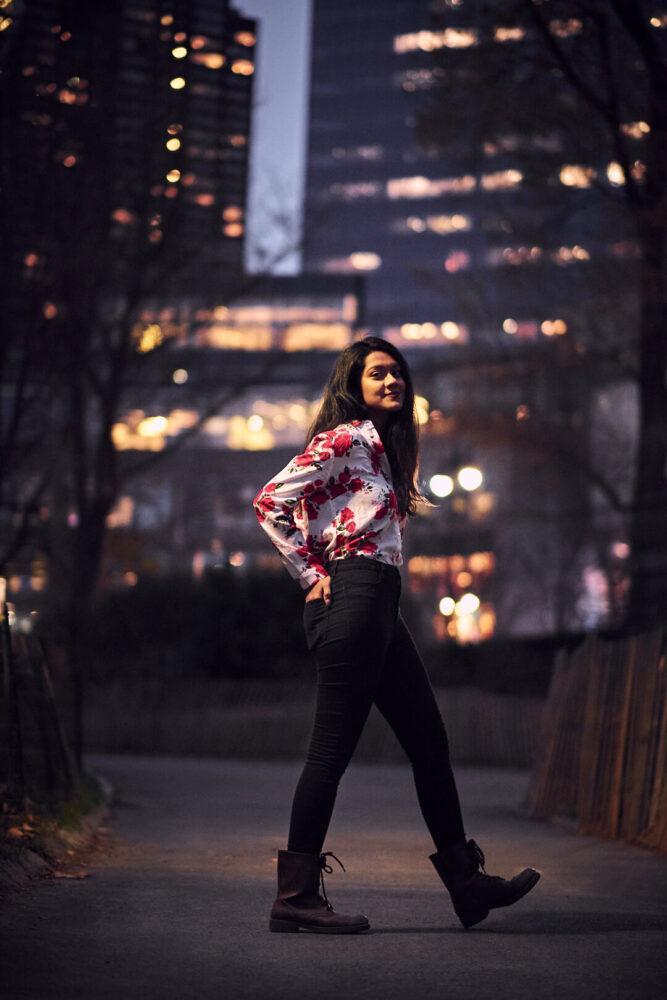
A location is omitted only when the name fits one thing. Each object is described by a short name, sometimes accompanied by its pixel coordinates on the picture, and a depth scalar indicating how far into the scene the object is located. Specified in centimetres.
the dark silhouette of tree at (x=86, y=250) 1338
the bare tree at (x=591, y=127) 1845
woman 503
